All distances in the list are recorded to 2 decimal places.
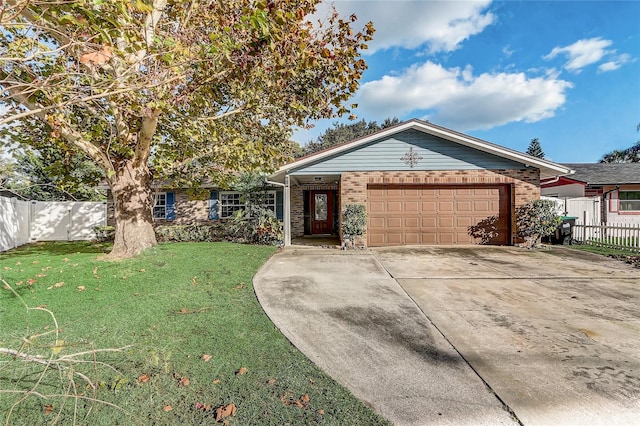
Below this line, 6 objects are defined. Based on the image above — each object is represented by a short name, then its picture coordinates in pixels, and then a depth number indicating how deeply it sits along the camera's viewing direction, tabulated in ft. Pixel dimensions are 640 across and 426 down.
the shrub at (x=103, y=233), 45.01
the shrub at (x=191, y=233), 43.42
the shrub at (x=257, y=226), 39.60
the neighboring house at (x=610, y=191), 55.62
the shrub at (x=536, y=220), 35.45
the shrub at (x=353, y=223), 35.91
